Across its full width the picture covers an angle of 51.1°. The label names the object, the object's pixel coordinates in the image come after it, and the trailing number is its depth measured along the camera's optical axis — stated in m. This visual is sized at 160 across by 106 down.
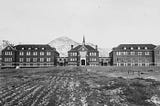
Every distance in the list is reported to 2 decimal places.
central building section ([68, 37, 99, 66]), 79.44
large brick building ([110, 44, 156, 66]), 78.69
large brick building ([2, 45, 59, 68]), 79.94
